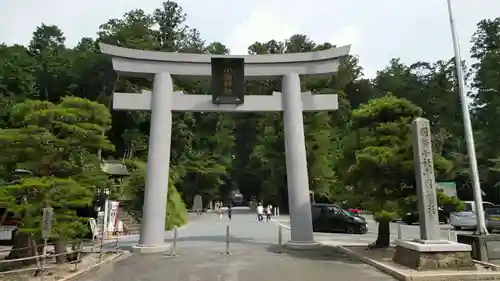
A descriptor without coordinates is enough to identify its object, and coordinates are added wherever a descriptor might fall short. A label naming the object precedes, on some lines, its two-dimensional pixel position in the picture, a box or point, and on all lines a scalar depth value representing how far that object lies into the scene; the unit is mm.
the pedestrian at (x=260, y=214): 33000
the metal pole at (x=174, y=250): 13859
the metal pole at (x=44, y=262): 9031
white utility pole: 11602
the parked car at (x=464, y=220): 24572
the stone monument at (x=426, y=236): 9844
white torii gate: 14789
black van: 22828
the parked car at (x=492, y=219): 22172
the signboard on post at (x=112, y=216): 20688
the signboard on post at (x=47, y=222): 9281
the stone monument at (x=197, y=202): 51500
